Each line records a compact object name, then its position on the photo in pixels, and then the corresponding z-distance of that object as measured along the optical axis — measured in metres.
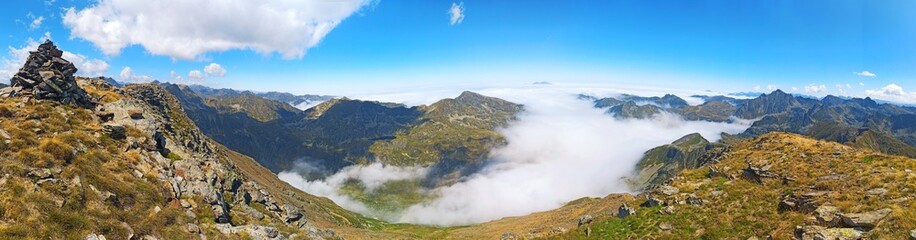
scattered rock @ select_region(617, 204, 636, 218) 51.54
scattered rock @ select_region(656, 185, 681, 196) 52.48
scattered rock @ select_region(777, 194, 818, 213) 35.09
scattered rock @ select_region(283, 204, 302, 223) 56.75
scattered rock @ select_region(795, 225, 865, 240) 26.17
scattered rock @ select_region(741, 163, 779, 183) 47.91
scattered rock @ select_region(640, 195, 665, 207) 50.69
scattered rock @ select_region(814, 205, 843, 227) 28.83
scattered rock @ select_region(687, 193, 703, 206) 46.37
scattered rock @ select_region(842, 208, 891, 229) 26.80
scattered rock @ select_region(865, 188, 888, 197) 32.52
